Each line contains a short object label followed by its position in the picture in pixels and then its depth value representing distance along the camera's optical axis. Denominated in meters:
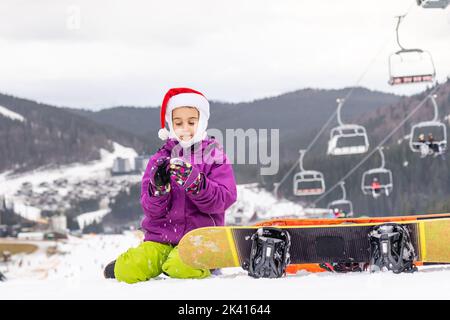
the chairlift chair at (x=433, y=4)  10.55
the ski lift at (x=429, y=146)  18.30
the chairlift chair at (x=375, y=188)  19.22
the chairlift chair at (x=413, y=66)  13.20
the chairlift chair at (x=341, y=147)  16.35
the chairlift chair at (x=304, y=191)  19.81
